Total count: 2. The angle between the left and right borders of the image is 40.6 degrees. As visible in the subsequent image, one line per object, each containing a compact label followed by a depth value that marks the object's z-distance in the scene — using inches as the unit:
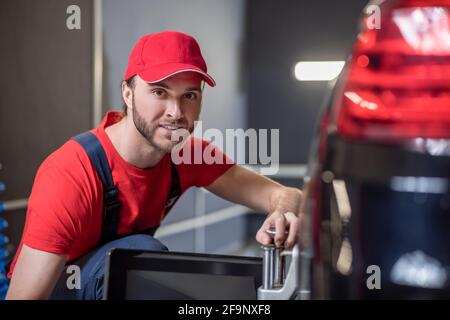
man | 43.5
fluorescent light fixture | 185.6
